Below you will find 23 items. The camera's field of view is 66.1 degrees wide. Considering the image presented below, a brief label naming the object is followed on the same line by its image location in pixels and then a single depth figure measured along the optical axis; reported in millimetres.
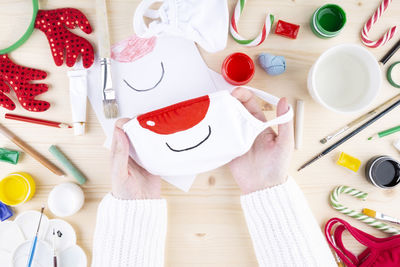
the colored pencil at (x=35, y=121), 716
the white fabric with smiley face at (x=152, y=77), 723
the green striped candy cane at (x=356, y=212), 714
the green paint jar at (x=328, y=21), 688
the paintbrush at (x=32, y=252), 699
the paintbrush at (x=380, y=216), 715
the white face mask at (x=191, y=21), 644
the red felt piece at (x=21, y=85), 707
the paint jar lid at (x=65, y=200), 702
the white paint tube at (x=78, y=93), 714
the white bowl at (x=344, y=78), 650
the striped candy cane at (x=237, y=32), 680
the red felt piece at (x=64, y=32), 698
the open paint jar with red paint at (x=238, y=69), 695
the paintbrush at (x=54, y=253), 707
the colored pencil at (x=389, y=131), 721
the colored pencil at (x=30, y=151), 713
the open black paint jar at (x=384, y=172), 707
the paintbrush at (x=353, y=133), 712
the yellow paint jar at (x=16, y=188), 705
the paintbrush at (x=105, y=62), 699
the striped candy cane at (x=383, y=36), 697
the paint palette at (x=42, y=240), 715
